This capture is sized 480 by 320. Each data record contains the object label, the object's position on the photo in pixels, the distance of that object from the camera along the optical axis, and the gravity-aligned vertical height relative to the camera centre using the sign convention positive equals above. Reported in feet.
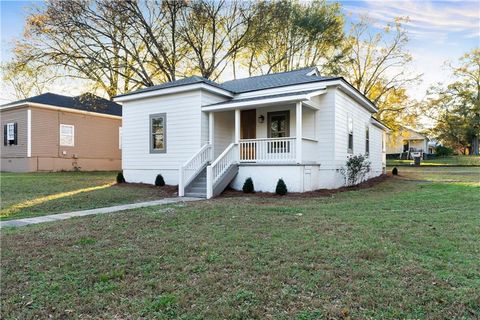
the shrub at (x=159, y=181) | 43.09 -2.98
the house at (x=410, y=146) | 139.54 +6.89
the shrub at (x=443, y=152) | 127.34 +3.05
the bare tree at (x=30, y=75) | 67.76 +18.30
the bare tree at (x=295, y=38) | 83.46 +33.81
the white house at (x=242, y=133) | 36.99 +3.55
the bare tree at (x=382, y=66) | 97.76 +28.68
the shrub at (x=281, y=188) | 34.86 -3.12
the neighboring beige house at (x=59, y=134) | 62.54 +5.05
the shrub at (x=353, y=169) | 43.57 -1.31
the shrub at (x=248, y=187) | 37.19 -3.20
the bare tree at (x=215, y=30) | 75.61 +31.63
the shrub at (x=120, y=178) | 47.06 -2.85
